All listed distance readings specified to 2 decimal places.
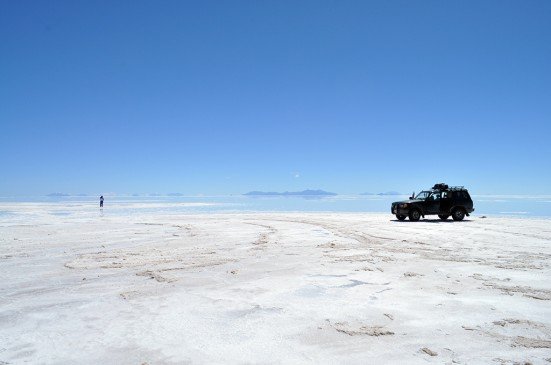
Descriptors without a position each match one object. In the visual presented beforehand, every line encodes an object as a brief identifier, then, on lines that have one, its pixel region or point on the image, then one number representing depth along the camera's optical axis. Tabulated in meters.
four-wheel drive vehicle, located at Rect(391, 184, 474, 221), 24.80
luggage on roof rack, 26.17
